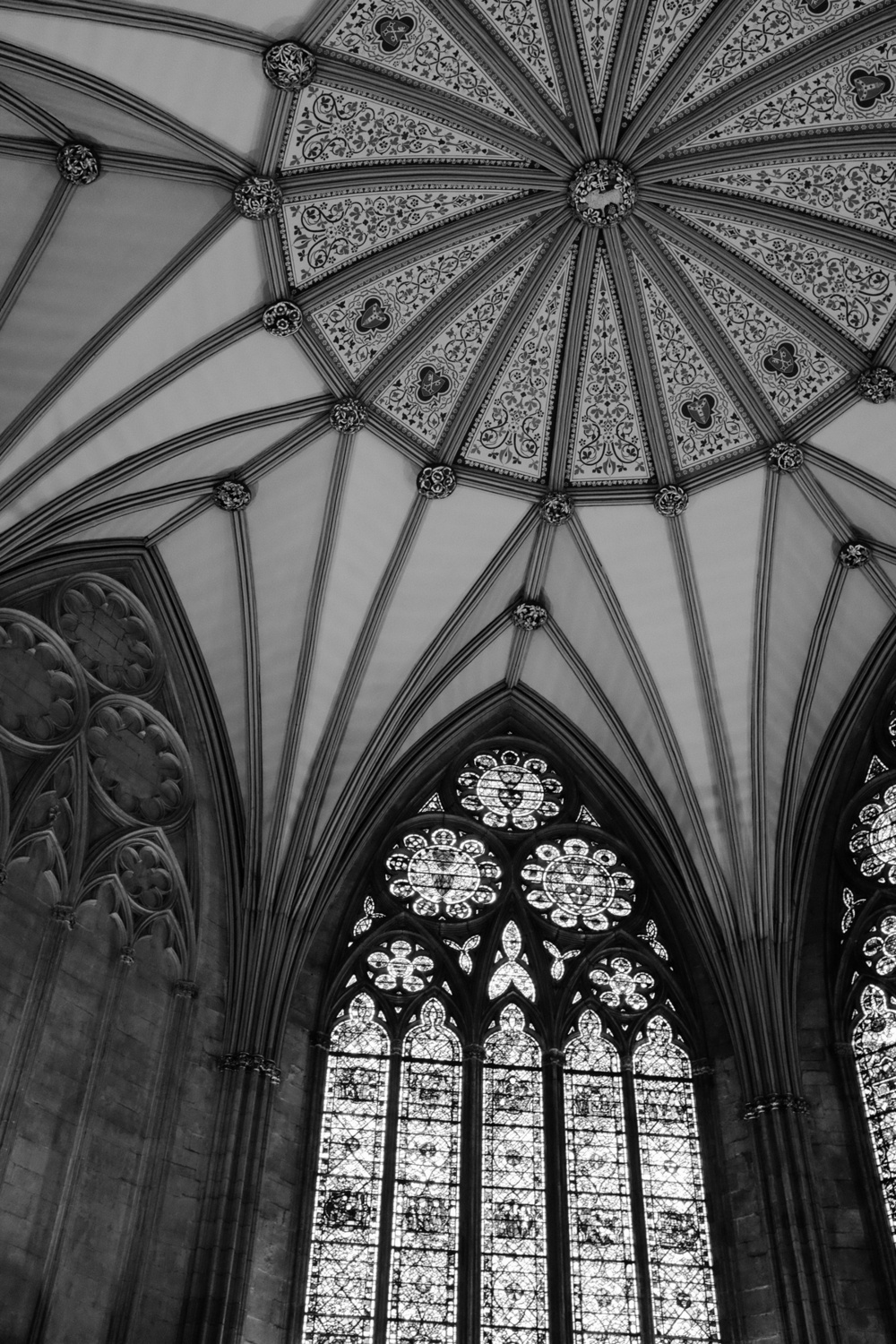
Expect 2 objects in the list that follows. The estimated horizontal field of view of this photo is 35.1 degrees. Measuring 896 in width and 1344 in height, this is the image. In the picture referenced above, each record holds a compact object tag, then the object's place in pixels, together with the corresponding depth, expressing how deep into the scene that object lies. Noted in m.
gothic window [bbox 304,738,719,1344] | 14.05
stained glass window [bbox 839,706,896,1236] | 15.00
